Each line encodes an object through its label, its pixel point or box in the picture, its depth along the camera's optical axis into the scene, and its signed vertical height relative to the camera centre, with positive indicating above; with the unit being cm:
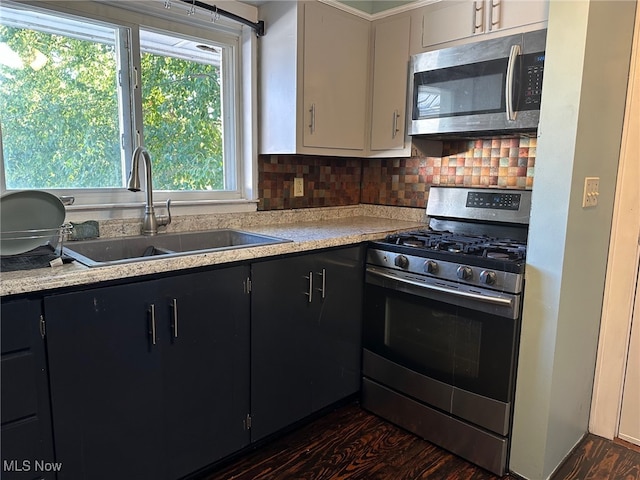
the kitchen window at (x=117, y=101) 175 +32
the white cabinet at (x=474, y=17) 189 +73
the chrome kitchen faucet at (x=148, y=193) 187 -9
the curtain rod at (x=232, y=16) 206 +77
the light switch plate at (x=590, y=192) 169 -5
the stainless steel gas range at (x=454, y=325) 174 -63
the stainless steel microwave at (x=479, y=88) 187 +42
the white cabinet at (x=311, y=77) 219 +51
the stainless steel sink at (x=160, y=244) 180 -32
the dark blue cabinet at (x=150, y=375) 130 -67
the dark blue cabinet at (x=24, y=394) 117 -61
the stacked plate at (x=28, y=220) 133 -16
